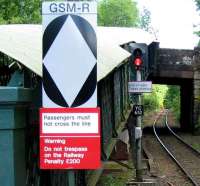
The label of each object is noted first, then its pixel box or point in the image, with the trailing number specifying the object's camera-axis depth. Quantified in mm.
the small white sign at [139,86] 13547
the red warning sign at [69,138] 4012
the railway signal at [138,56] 12570
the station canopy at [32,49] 4458
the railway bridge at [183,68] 35781
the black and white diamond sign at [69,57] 4062
